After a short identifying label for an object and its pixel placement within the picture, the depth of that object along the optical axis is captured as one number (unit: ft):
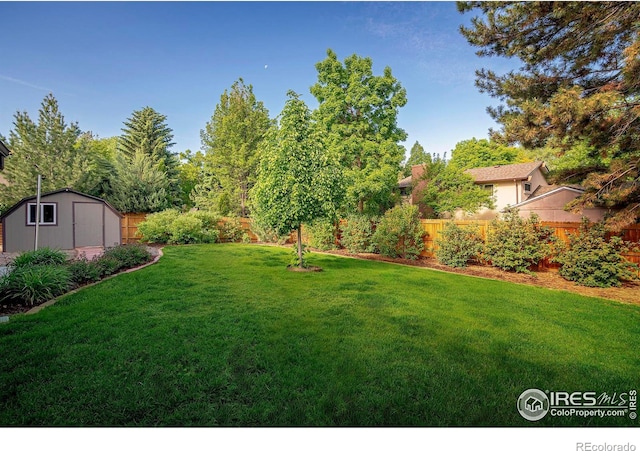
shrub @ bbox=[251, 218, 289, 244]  57.39
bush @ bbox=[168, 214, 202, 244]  52.80
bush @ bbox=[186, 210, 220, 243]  55.98
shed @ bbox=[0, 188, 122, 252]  42.16
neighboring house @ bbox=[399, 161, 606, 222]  72.33
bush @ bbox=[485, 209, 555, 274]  28.53
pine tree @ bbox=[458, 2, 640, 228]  19.27
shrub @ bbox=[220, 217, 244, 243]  60.85
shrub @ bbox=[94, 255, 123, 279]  23.74
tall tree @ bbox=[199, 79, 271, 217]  78.12
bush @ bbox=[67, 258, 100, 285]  21.08
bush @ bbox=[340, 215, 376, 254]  43.34
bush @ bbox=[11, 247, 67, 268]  23.08
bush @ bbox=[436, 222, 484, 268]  32.73
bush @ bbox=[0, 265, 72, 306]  16.49
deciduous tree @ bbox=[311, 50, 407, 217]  53.31
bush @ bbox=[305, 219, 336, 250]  48.70
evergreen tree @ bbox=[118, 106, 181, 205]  82.89
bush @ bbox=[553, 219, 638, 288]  23.38
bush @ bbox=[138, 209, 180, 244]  52.80
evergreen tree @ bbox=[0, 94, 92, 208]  63.46
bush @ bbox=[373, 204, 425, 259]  37.93
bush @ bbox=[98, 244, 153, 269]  26.87
